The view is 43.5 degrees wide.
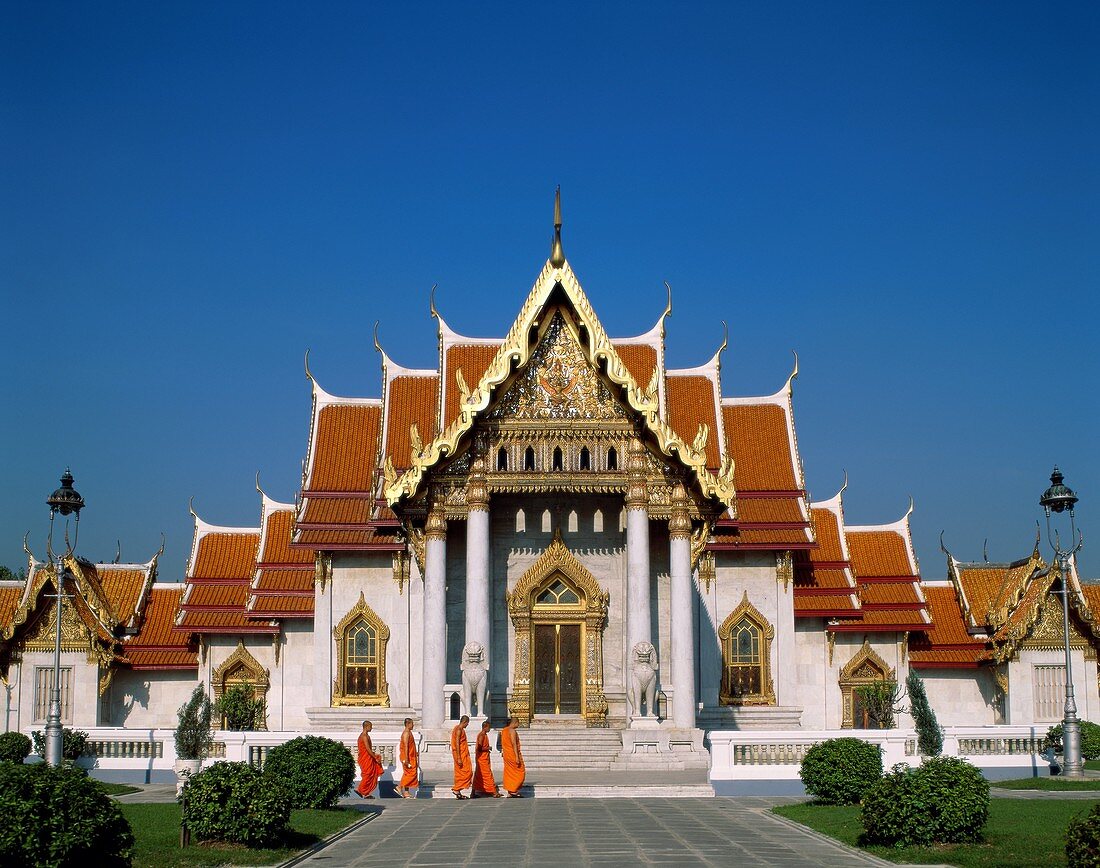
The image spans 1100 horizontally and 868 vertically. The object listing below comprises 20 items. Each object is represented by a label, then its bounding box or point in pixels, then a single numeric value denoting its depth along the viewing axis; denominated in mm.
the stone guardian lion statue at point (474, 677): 24812
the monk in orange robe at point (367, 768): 20656
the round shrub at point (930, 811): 14141
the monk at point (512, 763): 20359
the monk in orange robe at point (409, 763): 20609
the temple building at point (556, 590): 26266
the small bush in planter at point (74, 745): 24422
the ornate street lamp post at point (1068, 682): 23984
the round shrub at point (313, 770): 18203
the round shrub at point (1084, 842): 10453
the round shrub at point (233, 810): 14148
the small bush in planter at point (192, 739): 23688
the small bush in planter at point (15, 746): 26516
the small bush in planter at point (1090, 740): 28764
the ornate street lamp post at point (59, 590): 22953
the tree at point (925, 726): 23656
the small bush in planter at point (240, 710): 29234
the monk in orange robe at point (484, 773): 20562
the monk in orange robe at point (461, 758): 20281
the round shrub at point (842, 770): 18641
